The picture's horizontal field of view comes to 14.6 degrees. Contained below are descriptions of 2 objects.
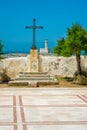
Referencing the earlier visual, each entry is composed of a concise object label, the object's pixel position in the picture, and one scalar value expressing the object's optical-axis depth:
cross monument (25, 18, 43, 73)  21.36
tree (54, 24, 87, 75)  19.80
